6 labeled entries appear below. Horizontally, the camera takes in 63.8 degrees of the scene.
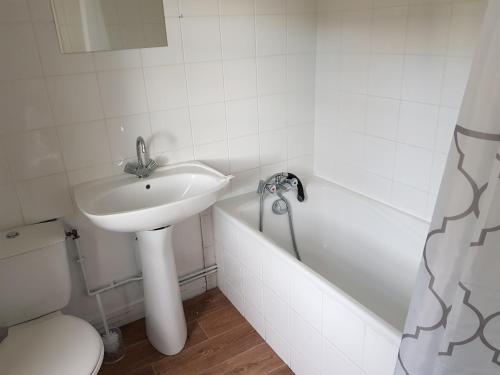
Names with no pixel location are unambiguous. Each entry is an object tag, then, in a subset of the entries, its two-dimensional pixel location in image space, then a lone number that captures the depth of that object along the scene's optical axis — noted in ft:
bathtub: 4.80
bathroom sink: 5.06
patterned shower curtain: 2.26
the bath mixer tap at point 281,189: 7.38
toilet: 4.65
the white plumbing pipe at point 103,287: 6.18
